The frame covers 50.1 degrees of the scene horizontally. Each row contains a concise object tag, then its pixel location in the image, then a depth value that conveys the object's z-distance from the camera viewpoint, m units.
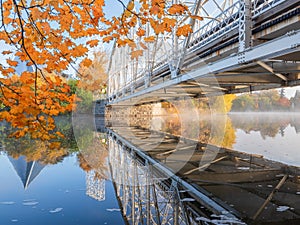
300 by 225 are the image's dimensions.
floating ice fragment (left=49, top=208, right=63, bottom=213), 5.04
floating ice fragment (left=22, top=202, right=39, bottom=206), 5.50
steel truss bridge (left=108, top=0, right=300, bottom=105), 5.92
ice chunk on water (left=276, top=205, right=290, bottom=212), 4.37
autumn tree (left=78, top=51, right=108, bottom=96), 33.28
